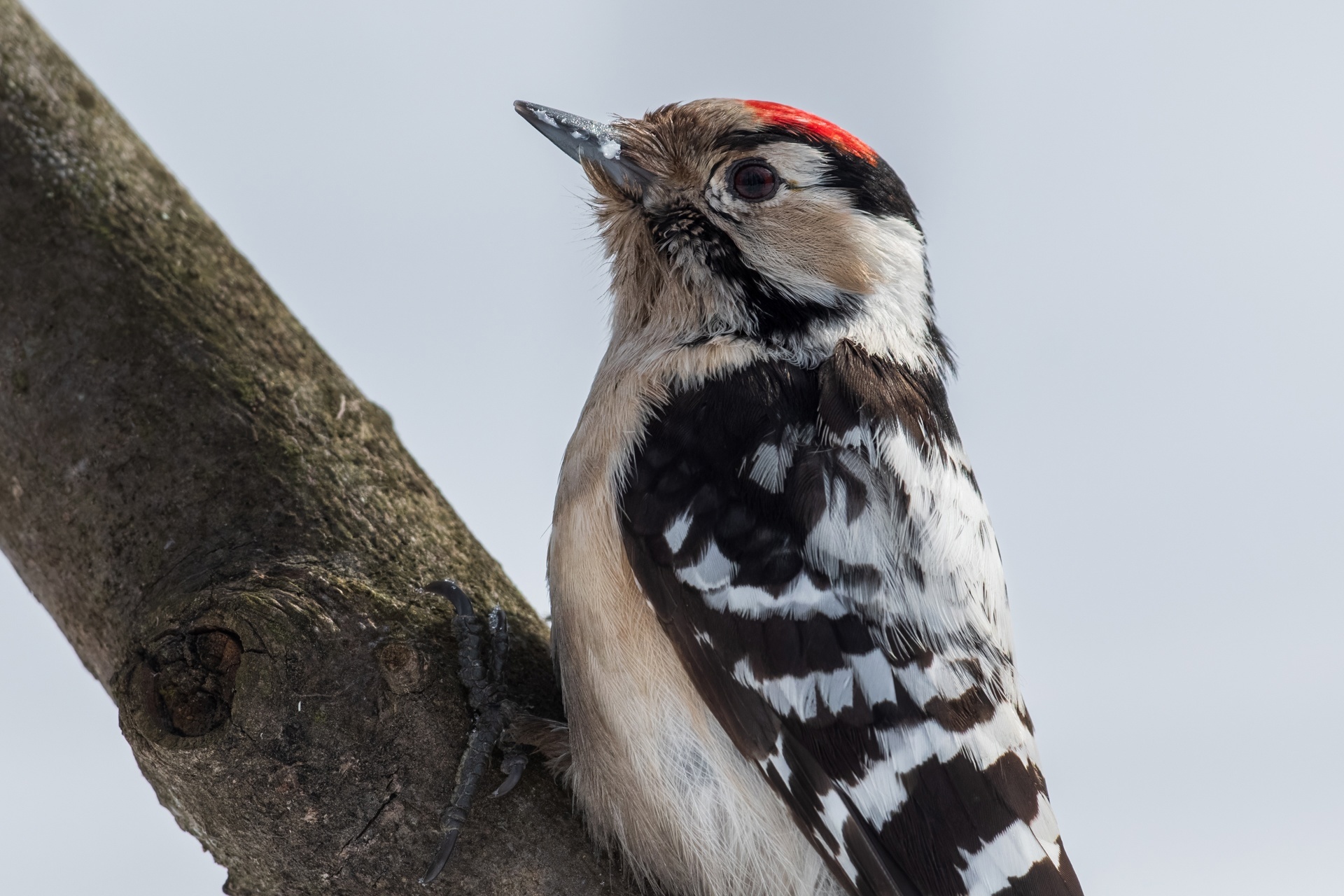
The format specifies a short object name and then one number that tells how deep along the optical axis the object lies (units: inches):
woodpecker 95.2
